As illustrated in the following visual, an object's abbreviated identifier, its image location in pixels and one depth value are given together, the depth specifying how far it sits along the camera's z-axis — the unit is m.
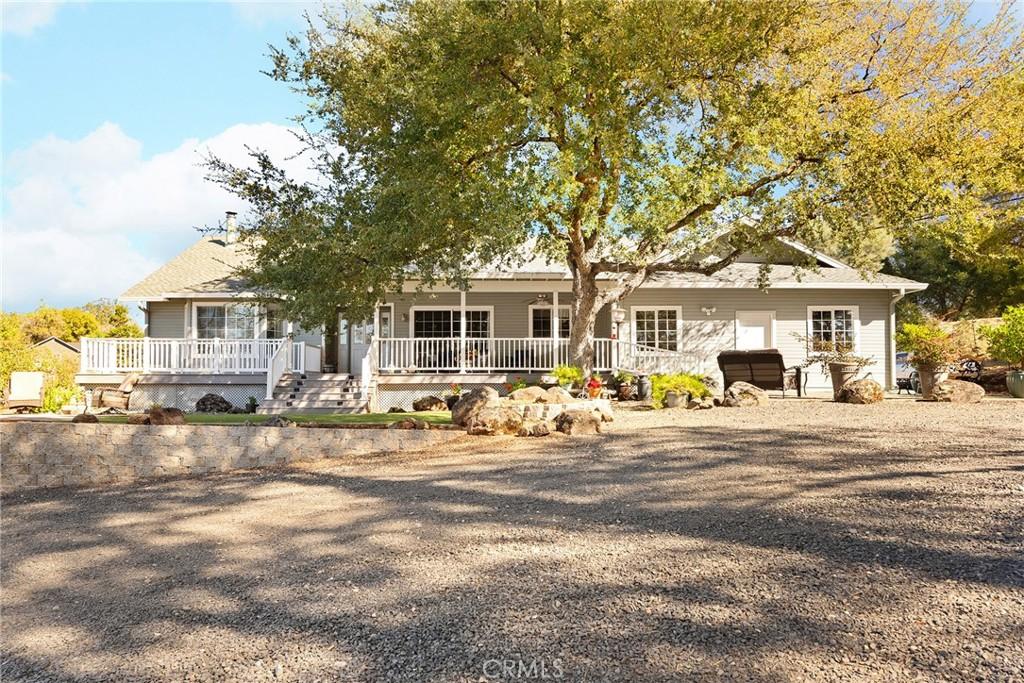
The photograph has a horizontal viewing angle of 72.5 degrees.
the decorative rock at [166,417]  9.53
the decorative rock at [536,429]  10.08
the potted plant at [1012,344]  13.44
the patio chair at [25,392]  16.11
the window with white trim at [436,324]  19.59
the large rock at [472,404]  10.54
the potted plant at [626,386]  15.52
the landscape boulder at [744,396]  13.38
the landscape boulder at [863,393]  13.23
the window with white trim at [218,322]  19.48
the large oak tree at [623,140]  10.36
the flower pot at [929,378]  13.42
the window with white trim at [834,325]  19.48
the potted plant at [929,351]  13.25
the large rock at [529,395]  11.20
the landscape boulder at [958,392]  12.87
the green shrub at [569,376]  13.64
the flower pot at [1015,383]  13.57
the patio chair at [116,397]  15.42
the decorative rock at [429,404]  16.03
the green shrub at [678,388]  13.57
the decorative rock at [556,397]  11.20
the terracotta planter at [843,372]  14.33
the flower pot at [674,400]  13.52
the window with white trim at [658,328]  19.55
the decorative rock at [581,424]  10.15
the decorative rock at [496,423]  10.26
